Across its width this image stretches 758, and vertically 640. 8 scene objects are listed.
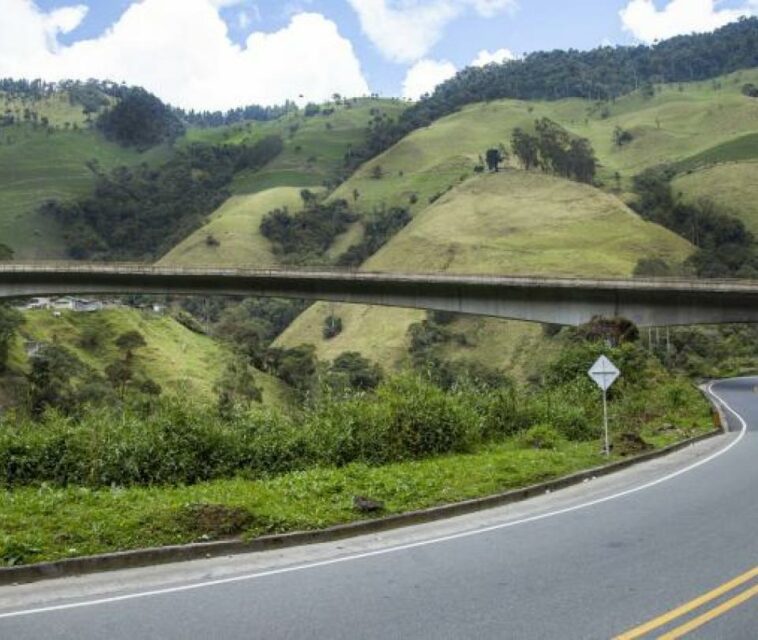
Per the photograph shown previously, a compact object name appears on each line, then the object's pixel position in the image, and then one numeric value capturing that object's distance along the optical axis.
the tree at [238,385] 73.31
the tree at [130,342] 84.00
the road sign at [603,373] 20.56
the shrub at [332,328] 115.31
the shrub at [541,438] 21.53
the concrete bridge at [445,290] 53.00
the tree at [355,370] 81.55
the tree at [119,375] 74.11
